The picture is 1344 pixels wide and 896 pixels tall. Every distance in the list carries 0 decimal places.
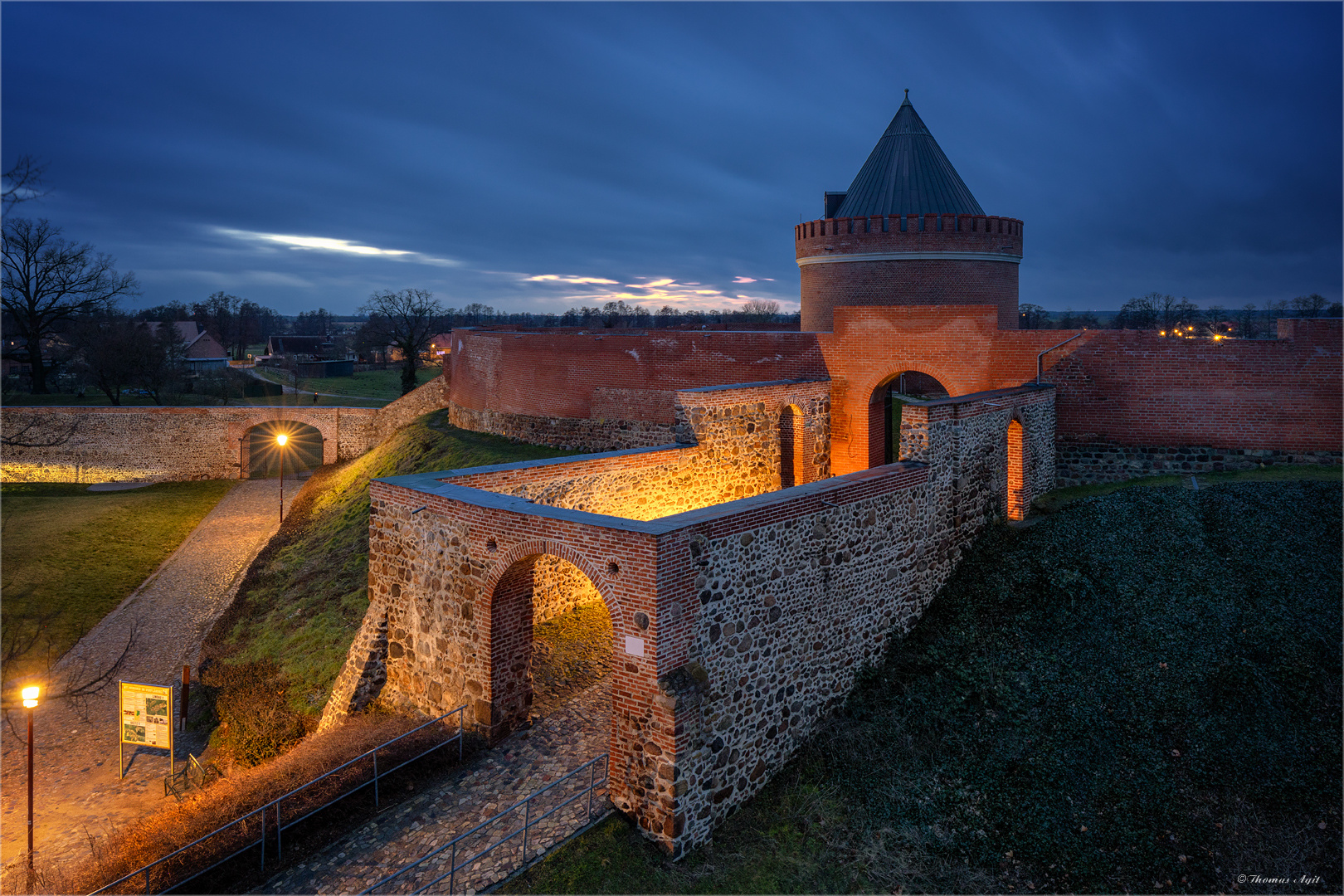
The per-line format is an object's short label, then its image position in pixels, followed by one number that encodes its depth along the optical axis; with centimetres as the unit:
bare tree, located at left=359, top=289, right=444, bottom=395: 4988
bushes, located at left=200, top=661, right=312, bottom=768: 1280
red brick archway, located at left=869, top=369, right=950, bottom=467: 2097
